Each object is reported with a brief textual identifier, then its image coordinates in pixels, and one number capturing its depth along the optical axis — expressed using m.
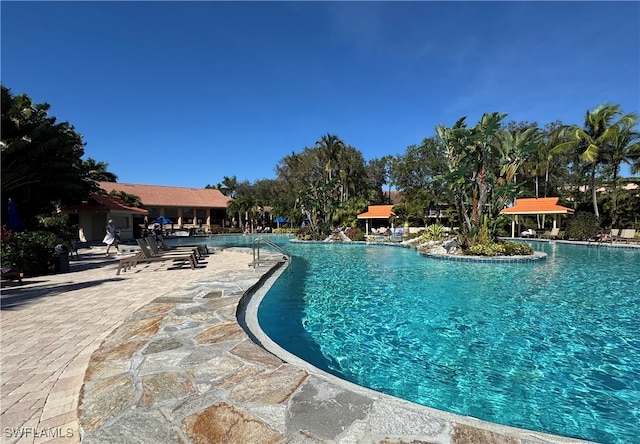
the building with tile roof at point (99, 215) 24.97
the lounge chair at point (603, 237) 21.69
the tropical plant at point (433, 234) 19.30
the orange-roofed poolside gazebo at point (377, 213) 33.97
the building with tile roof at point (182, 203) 38.62
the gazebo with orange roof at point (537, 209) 26.19
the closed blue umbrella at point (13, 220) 11.09
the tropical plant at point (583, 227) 22.78
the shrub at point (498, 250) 14.68
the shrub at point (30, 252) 8.54
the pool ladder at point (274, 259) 10.86
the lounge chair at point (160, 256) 10.23
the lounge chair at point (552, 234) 25.31
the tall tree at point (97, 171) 26.38
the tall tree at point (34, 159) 15.20
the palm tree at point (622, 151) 23.89
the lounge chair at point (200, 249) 13.01
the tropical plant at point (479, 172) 14.88
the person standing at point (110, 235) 14.48
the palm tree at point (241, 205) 38.56
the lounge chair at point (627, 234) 22.02
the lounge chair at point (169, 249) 11.35
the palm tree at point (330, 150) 37.07
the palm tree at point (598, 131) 23.65
